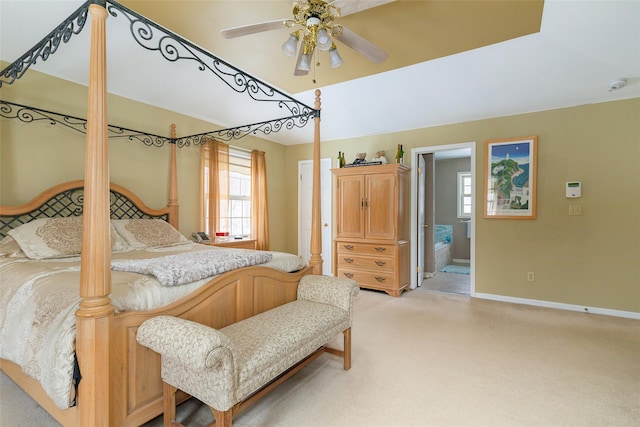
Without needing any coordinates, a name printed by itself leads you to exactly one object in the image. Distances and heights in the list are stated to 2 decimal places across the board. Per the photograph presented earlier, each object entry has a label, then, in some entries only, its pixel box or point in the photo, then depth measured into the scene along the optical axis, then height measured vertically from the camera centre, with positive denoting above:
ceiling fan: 1.76 +1.15
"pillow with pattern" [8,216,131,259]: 2.29 -0.21
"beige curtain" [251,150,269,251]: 4.97 +0.16
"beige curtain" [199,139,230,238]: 4.15 +0.37
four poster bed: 1.31 -0.51
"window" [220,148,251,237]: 4.72 +0.28
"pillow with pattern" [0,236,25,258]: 2.26 -0.29
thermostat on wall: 3.55 +0.27
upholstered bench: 1.32 -0.73
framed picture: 3.81 +0.45
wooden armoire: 4.23 -0.22
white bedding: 1.33 -0.50
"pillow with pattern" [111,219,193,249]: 2.94 -0.23
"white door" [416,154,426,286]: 4.72 -0.12
